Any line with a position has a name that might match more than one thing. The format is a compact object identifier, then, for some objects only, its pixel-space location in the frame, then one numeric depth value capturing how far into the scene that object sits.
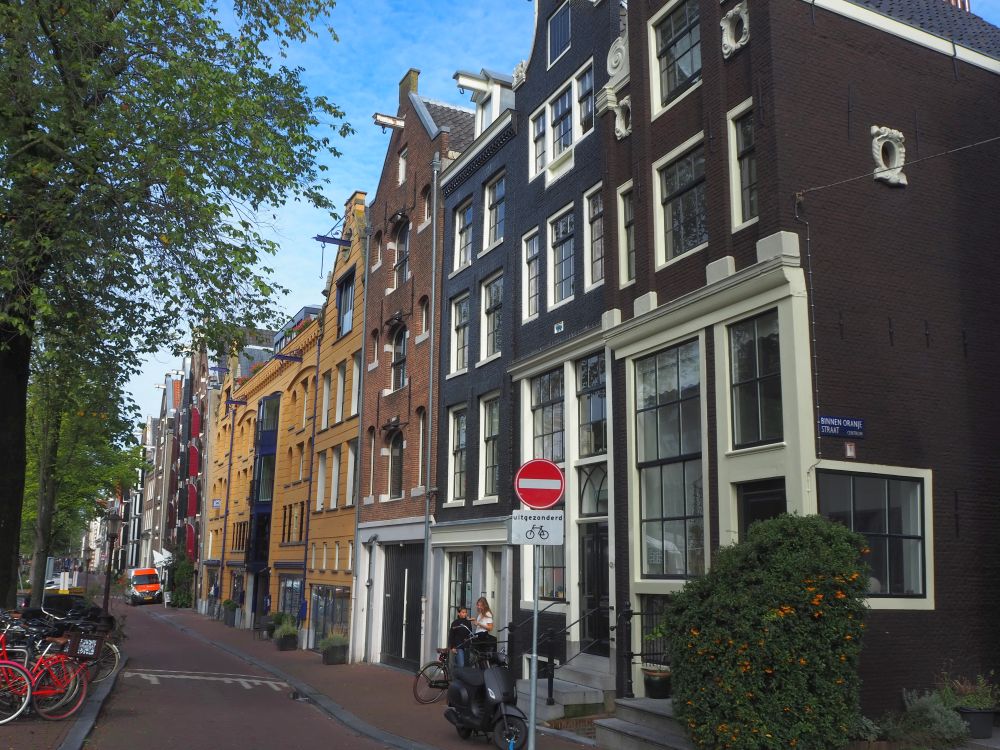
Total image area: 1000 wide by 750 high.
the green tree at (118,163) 13.84
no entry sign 9.98
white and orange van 69.06
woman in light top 17.91
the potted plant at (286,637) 31.88
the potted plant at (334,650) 26.39
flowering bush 9.23
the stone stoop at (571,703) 13.80
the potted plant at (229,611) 45.31
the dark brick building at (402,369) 24.44
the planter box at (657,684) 12.58
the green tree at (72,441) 17.55
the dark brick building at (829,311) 11.42
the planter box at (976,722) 10.36
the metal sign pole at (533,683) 9.10
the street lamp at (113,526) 28.18
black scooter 11.80
